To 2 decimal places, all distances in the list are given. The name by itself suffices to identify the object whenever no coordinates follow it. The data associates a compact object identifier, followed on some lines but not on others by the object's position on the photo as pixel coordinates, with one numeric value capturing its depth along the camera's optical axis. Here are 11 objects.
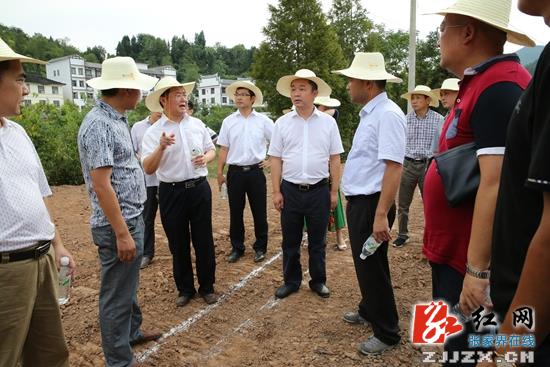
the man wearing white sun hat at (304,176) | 3.89
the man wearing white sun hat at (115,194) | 2.45
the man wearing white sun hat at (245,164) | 5.21
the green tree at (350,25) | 29.62
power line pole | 11.81
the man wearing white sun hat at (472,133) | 1.53
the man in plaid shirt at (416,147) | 5.35
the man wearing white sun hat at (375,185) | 2.79
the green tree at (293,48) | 21.75
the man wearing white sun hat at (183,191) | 3.73
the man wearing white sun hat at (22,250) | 2.00
